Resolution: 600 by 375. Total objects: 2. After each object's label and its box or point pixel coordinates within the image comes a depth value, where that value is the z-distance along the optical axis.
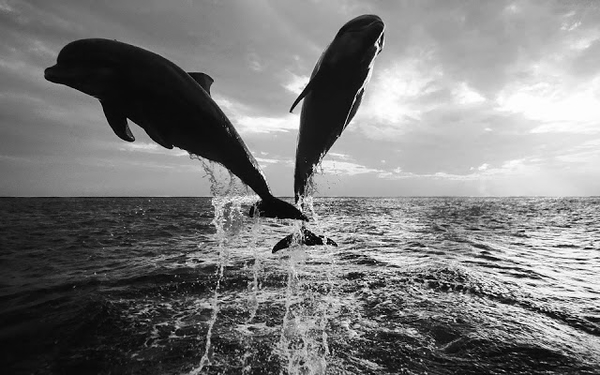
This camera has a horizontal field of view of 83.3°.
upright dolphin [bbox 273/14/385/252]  4.05
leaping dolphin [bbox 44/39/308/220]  3.98
